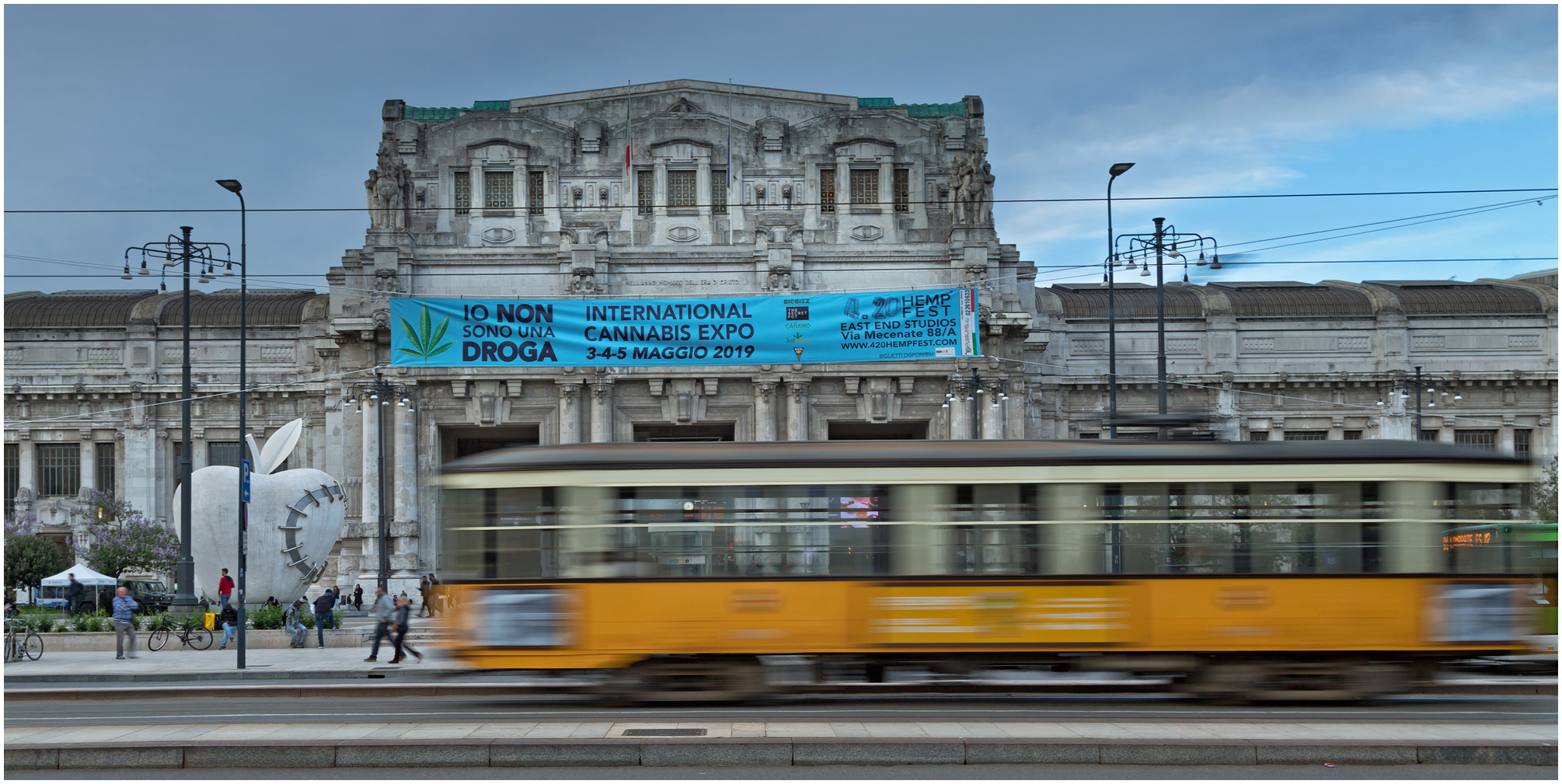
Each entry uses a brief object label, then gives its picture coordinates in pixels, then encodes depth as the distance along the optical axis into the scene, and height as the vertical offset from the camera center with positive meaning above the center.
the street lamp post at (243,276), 31.56 +4.29
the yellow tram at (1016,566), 14.38 -1.39
